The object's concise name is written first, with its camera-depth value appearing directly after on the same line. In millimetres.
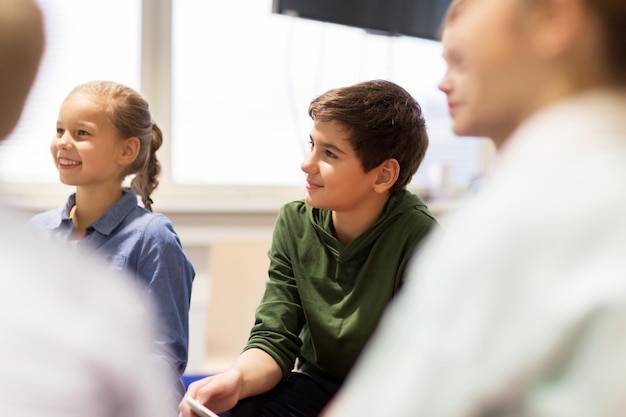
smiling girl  1737
